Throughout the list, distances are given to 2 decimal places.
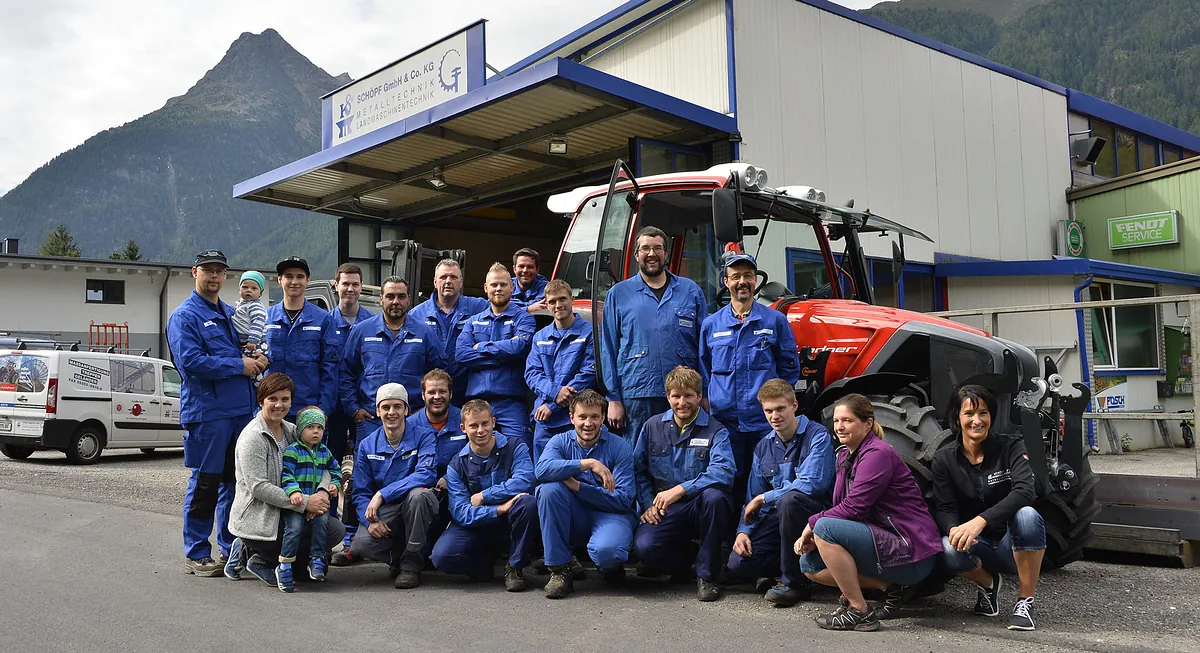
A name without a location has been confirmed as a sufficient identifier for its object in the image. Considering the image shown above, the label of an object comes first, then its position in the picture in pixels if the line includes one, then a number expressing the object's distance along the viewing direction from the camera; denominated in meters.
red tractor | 5.58
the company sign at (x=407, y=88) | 13.71
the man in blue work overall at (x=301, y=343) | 6.67
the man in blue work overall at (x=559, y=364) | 6.21
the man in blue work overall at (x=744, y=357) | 5.65
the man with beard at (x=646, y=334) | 5.91
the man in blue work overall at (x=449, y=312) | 7.00
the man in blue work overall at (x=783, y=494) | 5.11
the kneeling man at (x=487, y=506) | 5.65
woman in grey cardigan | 5.62
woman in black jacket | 4.66
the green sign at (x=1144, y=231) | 18.27
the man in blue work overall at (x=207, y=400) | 6.06
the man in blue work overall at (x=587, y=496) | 5.46
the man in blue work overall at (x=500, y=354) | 6.61
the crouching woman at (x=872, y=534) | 4.67
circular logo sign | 19.17
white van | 12.98
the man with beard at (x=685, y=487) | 5.39
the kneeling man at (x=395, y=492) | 5.79
